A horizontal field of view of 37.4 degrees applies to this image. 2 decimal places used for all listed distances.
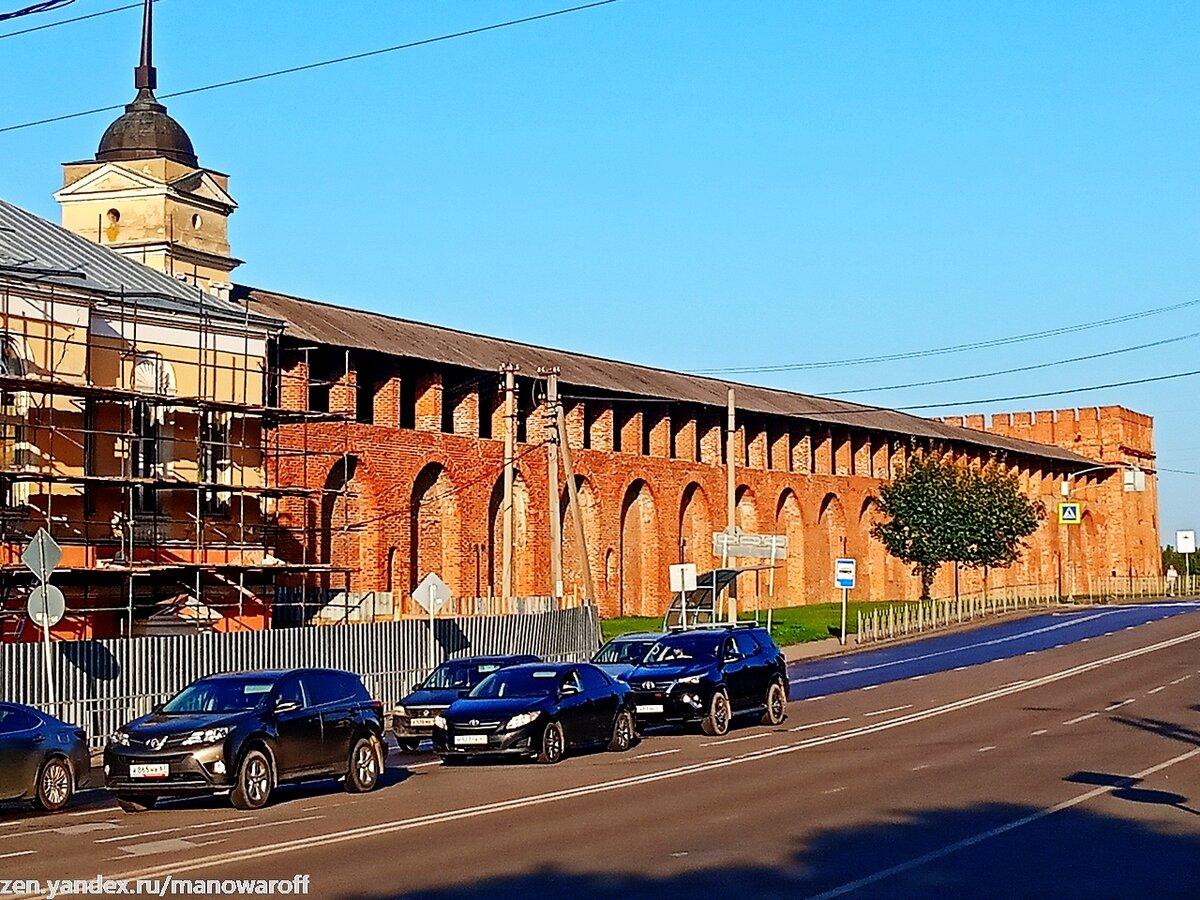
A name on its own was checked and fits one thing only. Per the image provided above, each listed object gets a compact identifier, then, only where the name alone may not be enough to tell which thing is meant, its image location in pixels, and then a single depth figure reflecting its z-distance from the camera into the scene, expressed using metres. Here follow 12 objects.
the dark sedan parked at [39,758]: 19.14
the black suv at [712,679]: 28.05
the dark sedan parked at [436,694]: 25.95
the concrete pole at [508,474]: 38.75
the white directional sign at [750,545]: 47.47
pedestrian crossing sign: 91.19
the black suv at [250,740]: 18.70
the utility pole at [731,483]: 47.62
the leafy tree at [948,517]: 77.31
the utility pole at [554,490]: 39.41
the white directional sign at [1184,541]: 109.00
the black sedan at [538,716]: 23.66
